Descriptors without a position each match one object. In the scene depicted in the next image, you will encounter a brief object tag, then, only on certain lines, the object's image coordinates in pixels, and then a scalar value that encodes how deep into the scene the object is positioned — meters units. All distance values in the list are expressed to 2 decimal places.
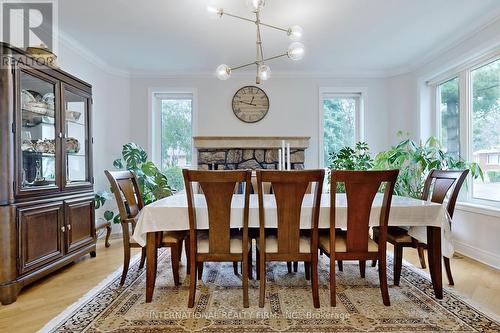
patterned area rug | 1.67
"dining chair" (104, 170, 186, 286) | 2.09
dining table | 1.89
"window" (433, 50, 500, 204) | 2.92
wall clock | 4.36
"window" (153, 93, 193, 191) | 4.44
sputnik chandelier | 2.03
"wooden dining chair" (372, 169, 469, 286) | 2.08
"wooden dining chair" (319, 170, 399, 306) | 1.77
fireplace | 4.20
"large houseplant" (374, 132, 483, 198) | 3.12
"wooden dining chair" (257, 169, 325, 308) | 1.73
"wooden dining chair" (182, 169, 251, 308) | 1.77
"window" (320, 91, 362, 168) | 4.51
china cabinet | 2.03
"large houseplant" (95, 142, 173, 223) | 3.77
